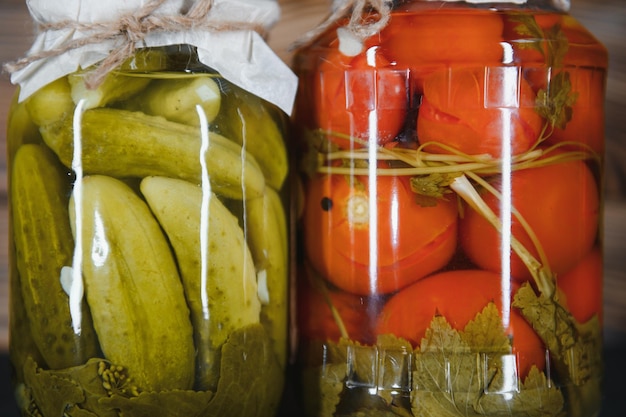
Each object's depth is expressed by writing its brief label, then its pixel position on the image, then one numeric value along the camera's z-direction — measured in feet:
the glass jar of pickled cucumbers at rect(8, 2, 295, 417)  1.89
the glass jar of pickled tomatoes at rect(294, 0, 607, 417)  1.94
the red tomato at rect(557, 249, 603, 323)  1.99
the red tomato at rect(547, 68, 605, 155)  2.00
